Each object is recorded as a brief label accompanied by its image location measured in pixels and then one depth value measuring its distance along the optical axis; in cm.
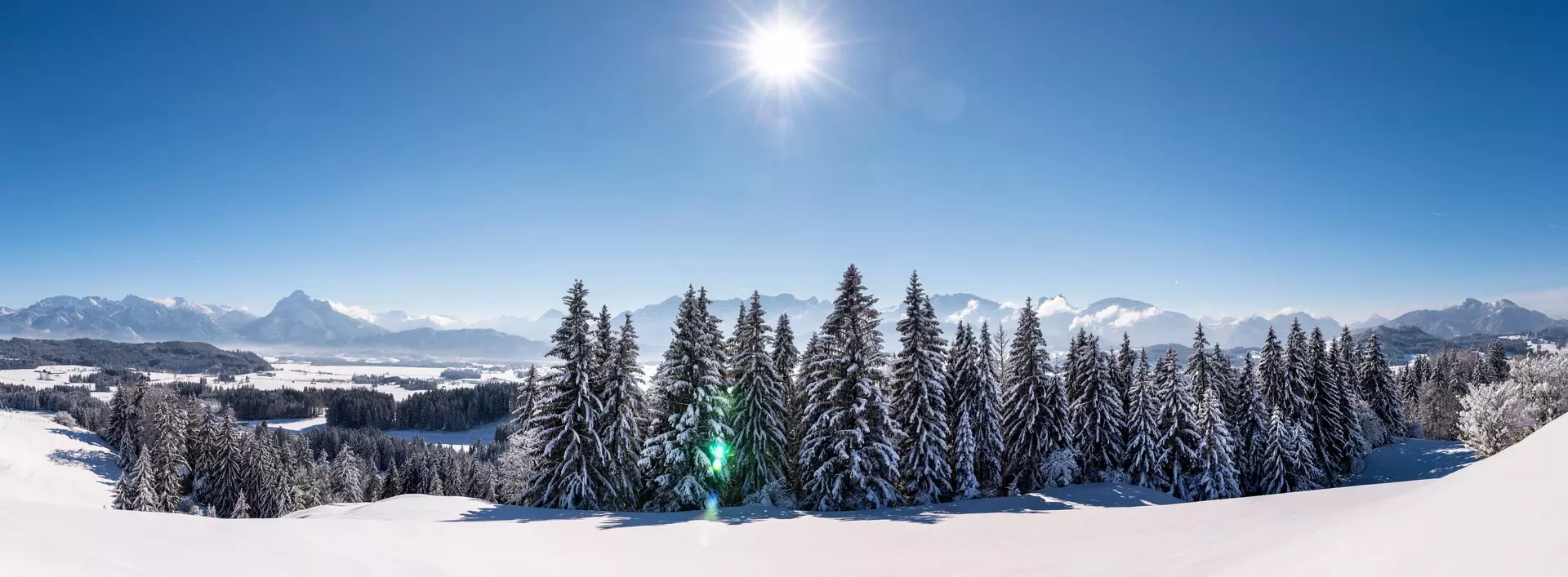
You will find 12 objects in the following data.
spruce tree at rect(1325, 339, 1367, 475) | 4238
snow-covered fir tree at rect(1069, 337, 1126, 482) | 3453
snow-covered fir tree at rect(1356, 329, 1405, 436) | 5400
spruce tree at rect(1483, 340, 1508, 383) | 6919
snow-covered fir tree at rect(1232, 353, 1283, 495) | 3639
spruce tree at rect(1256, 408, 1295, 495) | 3491
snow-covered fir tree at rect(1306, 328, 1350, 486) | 4134
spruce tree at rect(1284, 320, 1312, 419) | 4006
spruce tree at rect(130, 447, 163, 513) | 4033
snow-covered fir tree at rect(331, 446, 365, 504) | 6519
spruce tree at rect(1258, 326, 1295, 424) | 4059
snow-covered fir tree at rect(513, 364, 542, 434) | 3020
